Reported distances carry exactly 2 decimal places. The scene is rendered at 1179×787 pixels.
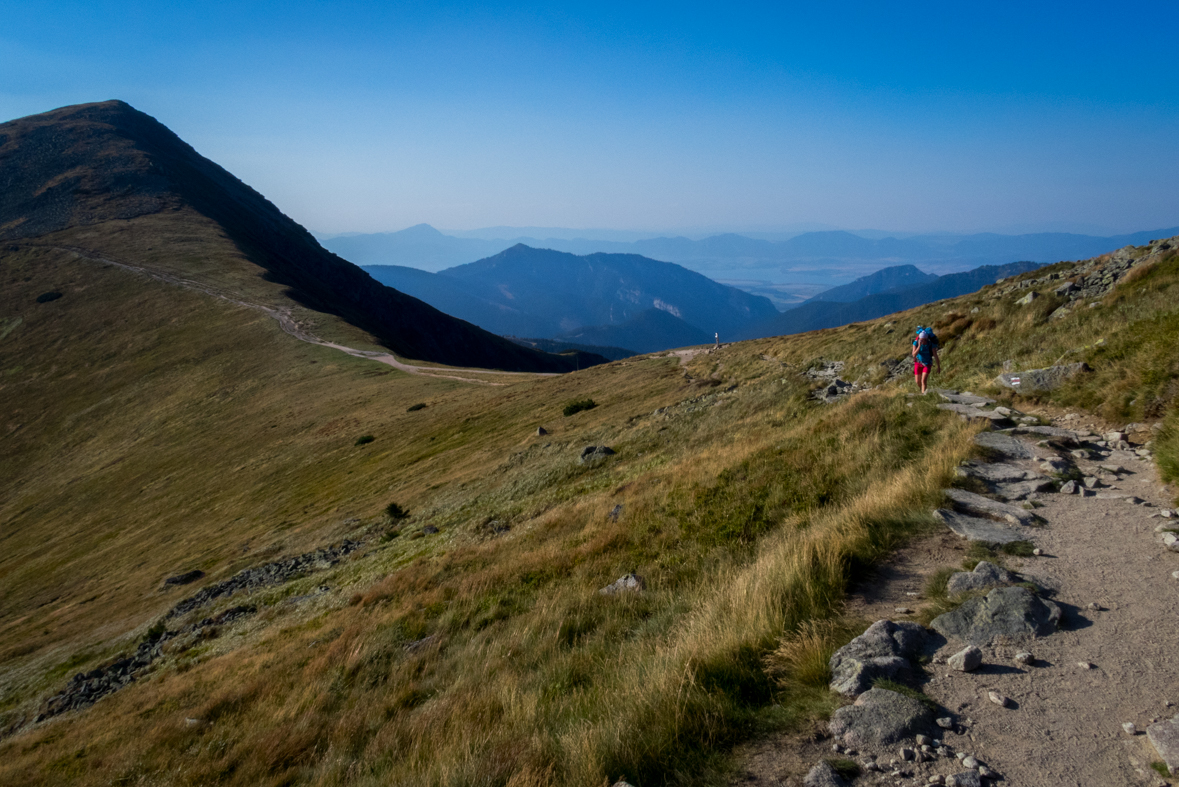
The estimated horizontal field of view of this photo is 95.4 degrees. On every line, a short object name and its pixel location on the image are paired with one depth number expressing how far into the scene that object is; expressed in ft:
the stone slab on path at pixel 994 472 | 26.30
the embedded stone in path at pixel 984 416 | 34.30
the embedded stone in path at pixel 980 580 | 17.52
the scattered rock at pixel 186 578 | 89.81
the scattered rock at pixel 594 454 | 74.13
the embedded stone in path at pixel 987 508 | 22.21
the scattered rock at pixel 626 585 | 27.48
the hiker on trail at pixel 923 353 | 53.11
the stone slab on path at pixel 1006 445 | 28.86
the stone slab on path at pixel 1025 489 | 24.68
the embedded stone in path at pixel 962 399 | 41.29
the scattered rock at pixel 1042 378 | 37.88
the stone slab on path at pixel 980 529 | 20.93
